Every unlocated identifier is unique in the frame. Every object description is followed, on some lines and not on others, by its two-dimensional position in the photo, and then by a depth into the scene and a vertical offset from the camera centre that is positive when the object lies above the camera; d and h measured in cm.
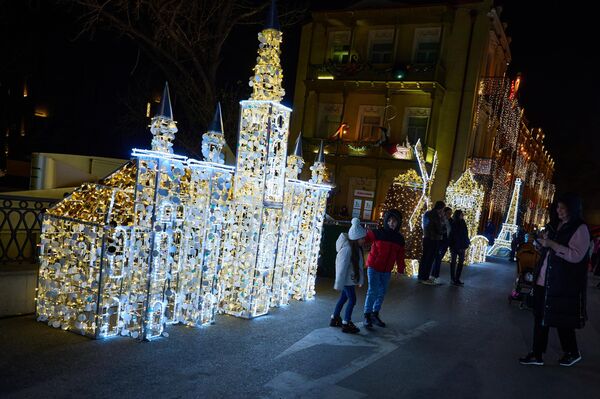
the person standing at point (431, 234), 1050 -106
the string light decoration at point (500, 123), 2252 +405
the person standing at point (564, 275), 530 -85
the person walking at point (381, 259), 666 -113
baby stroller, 918 -138
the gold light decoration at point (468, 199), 1623 -26
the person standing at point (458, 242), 1109 -124
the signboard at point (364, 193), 2382 -70
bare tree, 1162 +353
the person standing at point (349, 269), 633 -128
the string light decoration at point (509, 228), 2038 -139
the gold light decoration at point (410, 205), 1221 -55
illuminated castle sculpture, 517 -98
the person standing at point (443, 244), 1089 -135
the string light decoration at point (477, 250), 1631 -211
